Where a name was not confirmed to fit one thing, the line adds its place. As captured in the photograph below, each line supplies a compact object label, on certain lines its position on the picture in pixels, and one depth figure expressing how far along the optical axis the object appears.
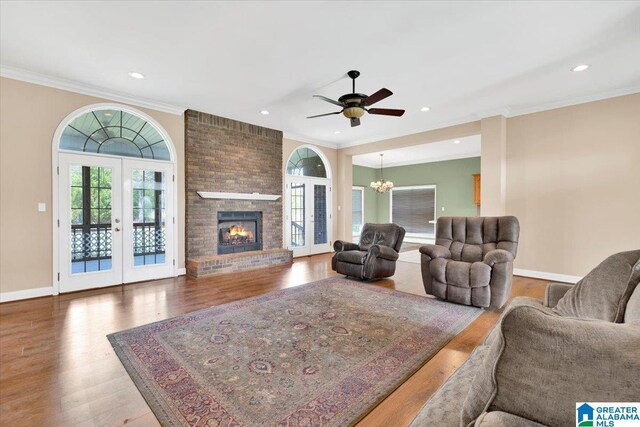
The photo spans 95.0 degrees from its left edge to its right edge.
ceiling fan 3.66
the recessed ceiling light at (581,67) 3.51
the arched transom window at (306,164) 6.97
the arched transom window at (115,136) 4.16
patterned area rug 1.74
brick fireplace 5.20
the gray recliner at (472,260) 3.35
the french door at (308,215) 6.96
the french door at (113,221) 4.08
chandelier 9.00
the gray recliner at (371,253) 4.57
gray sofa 0.67
